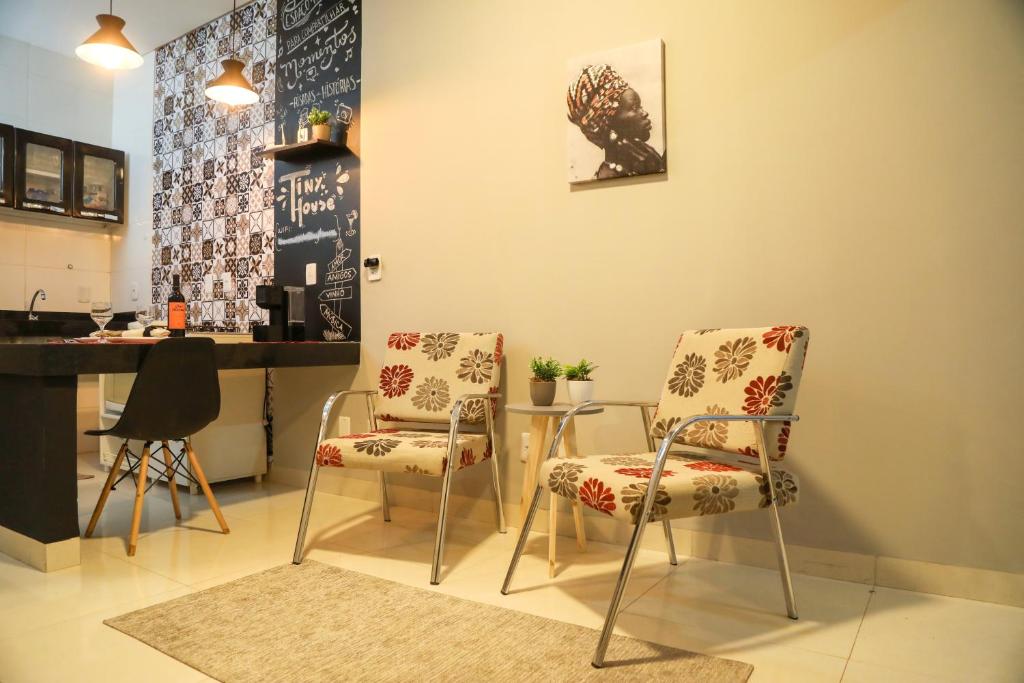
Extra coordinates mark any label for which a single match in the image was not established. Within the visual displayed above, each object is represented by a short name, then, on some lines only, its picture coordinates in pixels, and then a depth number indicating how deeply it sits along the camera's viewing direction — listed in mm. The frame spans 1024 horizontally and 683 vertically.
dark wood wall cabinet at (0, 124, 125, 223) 4090
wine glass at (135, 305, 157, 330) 2783
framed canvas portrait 2434
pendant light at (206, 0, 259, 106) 3203
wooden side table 2188
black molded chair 2316
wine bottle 2736
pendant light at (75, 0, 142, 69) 2924
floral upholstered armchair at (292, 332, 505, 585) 2215
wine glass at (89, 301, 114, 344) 2604
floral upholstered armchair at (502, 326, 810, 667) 1603
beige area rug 1507
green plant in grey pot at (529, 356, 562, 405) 2320
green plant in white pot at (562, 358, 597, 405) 2279
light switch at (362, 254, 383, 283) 3215
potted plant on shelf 3277
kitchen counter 2152
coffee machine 3227
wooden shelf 3328
